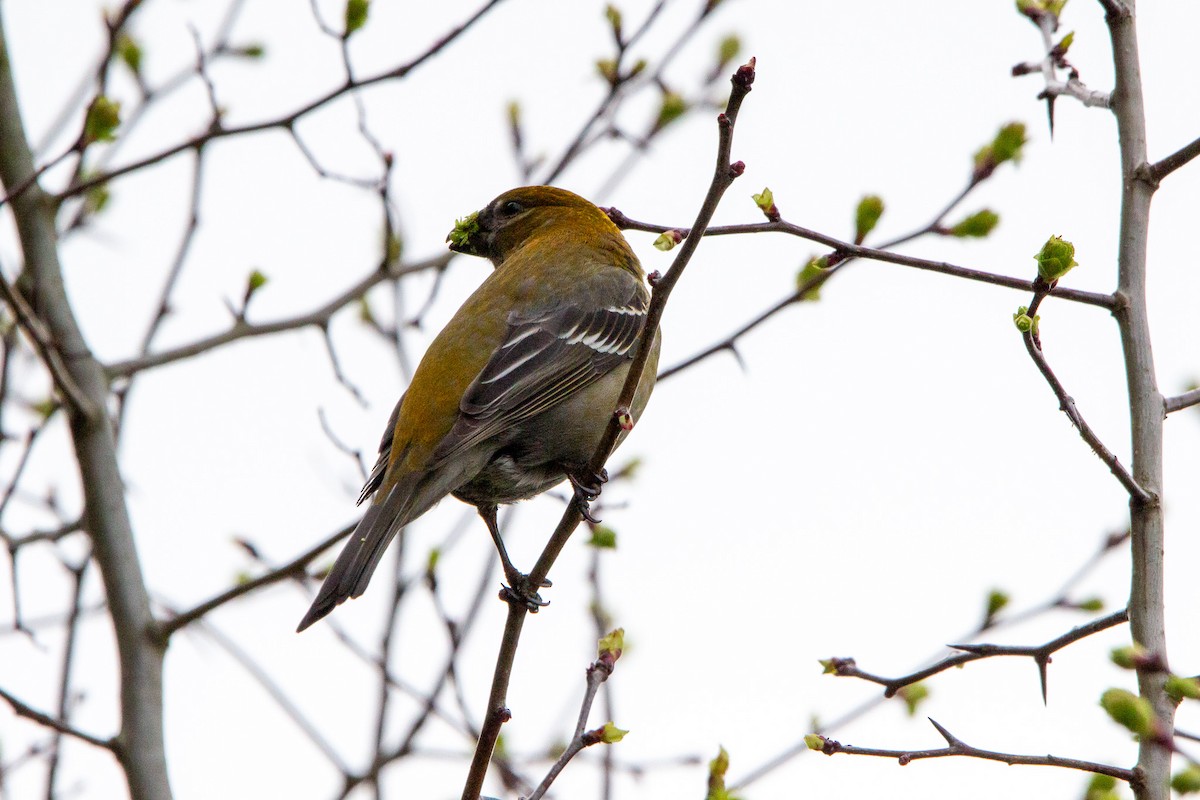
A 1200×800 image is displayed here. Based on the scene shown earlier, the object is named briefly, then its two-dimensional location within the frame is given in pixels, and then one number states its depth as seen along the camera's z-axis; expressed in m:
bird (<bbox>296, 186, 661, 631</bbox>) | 10.16
